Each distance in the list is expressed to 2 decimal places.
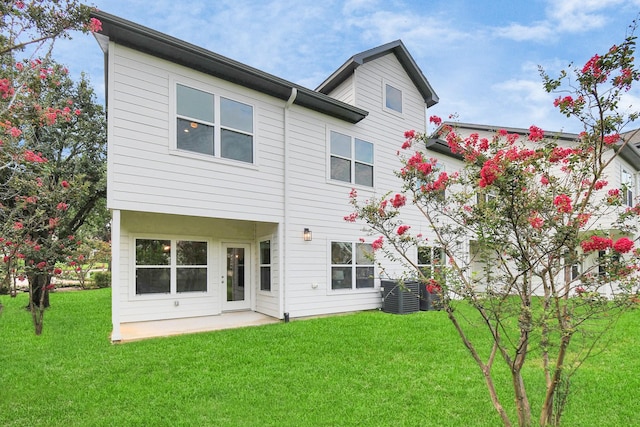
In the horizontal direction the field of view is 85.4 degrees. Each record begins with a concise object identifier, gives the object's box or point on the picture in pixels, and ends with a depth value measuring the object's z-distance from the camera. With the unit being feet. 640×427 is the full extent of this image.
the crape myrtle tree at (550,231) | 7.80
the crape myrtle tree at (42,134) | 12.21
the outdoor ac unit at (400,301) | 30.60
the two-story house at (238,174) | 21.88
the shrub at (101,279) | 59.82
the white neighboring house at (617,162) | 44.88
